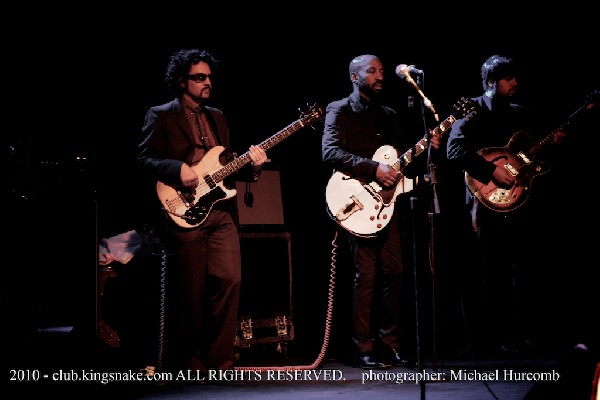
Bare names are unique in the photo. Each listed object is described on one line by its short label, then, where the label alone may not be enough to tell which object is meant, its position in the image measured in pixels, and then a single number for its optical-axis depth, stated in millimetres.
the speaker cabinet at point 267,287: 5727
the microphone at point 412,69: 4012
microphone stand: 3939
